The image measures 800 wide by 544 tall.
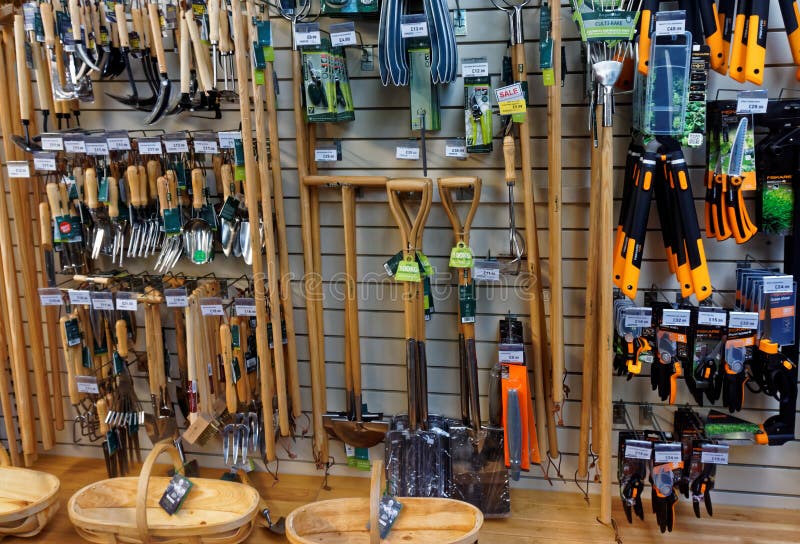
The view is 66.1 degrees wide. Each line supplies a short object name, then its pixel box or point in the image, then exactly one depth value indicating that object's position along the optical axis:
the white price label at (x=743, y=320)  2.24
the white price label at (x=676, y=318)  2.29
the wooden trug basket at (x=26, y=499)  2.44
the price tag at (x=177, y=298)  2.51
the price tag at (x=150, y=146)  2.48
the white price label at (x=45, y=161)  2.54
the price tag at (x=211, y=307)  2.54
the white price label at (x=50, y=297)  2.64
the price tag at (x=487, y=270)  2.41
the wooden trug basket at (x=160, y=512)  2.20
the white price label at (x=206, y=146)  2.45
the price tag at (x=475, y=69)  2.32
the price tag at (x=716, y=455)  2.36
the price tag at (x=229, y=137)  2.42
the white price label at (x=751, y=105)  2.15
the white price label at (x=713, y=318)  2.27
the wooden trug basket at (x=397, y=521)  2.24
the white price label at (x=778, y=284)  2.23
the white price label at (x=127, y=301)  2.54
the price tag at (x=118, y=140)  2.49
